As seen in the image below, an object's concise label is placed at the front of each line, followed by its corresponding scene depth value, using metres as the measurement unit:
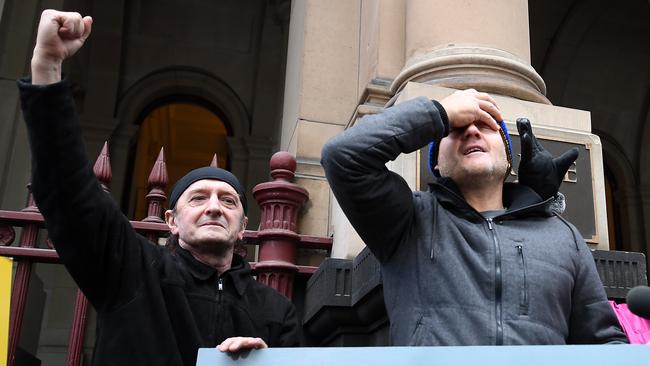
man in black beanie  1.97
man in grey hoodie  2.01
